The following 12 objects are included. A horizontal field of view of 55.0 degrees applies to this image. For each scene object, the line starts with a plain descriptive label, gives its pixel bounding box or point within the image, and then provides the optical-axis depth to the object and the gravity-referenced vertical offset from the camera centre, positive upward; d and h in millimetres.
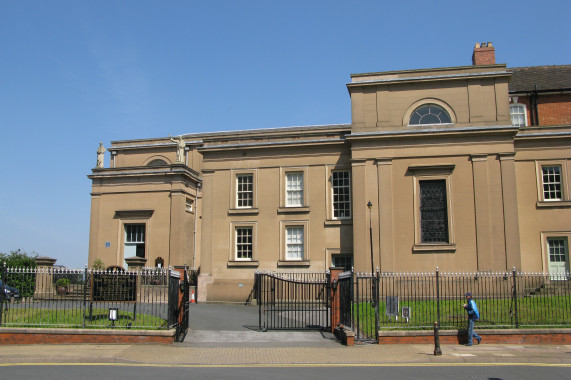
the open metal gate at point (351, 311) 17594 -1796
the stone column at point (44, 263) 24141 -235
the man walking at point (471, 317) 16906 -1839
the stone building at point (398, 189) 27953 +3663
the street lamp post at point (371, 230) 27283 +1401
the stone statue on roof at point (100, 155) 37219 +6966
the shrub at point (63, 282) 20719 -908
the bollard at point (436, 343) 15353 -2390
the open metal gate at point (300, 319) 20156 -2505
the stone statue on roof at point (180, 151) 36375 +7054
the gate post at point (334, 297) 19047 -1370
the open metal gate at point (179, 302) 17719 -1472
